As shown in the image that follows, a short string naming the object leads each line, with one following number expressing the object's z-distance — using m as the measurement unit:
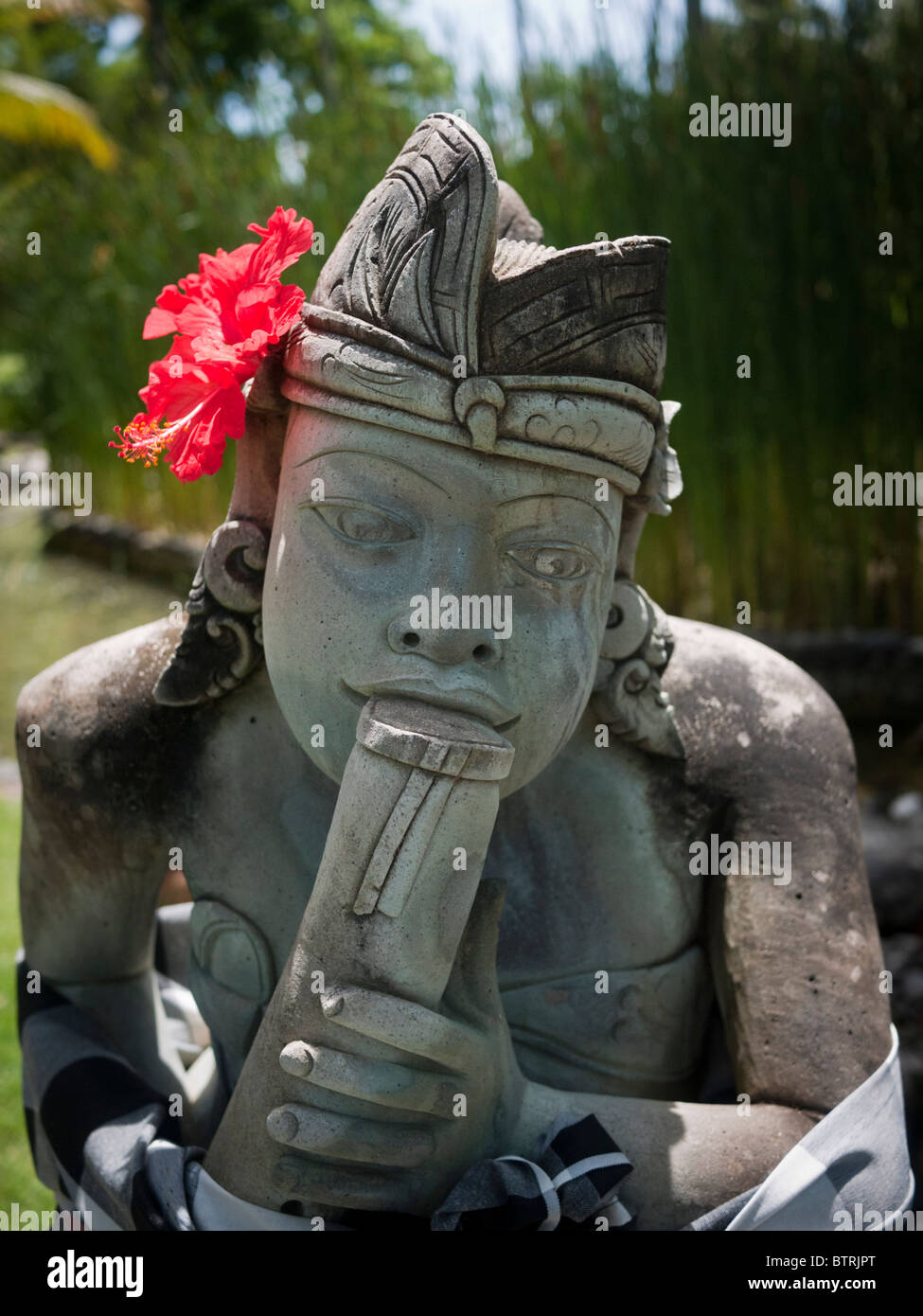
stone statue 1.00
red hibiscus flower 1.03
